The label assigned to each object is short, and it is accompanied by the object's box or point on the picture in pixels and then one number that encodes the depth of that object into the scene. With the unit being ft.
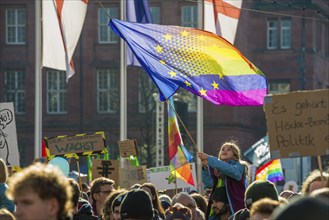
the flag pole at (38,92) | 79.10
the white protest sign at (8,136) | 54.25
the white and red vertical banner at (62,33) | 75.31
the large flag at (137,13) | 80.87
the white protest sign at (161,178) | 67.72
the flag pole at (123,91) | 83.15
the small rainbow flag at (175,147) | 61.36
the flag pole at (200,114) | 84.94
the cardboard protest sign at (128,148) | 60.49
